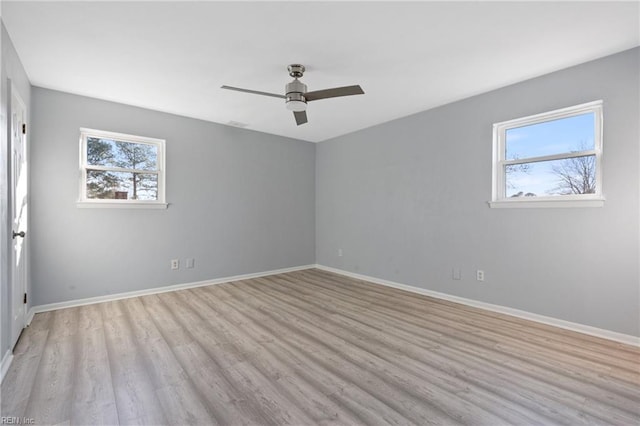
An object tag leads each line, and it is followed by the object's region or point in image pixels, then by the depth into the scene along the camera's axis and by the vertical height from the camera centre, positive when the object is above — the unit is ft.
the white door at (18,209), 8.28 -0.04
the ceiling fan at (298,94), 9.35 +3.77
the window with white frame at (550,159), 9.71 +1.96
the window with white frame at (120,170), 12.67 +1.78
